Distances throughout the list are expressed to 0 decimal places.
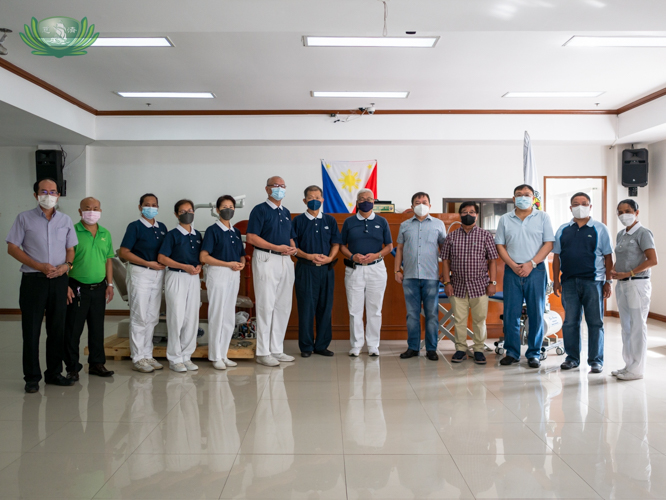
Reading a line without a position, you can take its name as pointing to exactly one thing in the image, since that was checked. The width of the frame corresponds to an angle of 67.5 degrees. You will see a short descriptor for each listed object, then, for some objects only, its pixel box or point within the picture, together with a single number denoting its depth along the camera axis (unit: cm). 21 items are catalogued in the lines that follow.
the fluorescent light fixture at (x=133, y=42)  534
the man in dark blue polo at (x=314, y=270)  529
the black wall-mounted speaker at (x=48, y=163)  835
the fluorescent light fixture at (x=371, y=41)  534
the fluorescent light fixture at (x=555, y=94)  732
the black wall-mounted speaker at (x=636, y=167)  838
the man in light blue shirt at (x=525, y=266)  485
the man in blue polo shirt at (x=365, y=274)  535
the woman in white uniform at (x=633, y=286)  429
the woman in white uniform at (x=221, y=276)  471
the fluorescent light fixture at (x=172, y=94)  737
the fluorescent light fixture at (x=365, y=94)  738
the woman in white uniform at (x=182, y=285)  459
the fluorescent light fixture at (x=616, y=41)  532
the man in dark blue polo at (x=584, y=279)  461
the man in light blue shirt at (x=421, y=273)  523
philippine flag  843
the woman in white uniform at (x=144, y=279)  456
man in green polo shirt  429
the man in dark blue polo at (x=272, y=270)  493
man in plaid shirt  502
